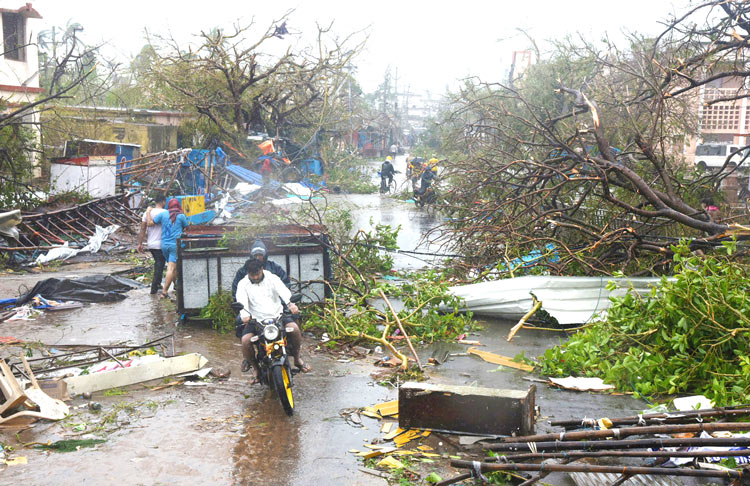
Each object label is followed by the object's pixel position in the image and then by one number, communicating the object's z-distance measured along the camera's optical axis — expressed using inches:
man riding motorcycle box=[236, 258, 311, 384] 267.3
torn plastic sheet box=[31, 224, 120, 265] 596.1
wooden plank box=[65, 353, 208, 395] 262.5
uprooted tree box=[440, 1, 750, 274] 362.9
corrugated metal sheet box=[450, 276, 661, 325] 348.8
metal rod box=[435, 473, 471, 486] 175.6
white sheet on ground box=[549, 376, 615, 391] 261.1
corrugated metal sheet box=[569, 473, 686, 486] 170.7
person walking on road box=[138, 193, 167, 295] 445.4
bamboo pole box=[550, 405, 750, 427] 187.4
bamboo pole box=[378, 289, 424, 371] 294.0
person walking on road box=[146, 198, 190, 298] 433.7
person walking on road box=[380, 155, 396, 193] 1212.5
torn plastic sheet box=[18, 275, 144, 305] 440.5
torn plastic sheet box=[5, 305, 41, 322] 394.6
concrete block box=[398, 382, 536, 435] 211.0
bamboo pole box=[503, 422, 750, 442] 165.0
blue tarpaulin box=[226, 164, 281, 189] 925.2
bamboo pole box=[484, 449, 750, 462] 156.7
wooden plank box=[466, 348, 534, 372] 296.9
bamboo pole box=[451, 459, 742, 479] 155.1
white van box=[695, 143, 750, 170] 1348.8
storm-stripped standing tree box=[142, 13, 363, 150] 954.1
